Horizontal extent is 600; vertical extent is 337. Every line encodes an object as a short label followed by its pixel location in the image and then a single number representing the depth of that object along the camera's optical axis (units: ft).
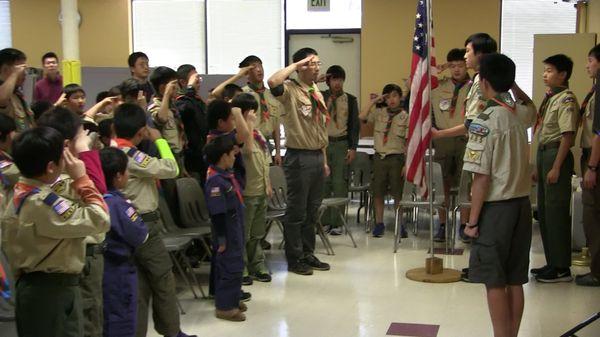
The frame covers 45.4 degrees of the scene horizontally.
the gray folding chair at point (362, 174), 26.04
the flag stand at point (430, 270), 17.90
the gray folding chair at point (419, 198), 21.35
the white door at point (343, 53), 32.53
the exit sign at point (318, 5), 32.76
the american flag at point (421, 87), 18.33
